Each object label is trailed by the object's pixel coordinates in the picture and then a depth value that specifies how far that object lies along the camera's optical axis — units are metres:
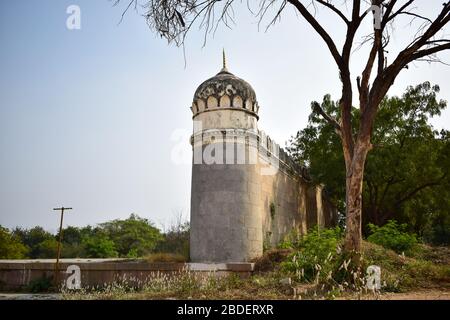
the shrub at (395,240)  10.73
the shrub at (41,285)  9.24
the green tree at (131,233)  43.09
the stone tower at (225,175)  8.98
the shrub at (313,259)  6.25
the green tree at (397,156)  16.03
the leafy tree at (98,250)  23.16
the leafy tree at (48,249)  30.46
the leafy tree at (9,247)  25.36
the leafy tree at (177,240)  10.43
